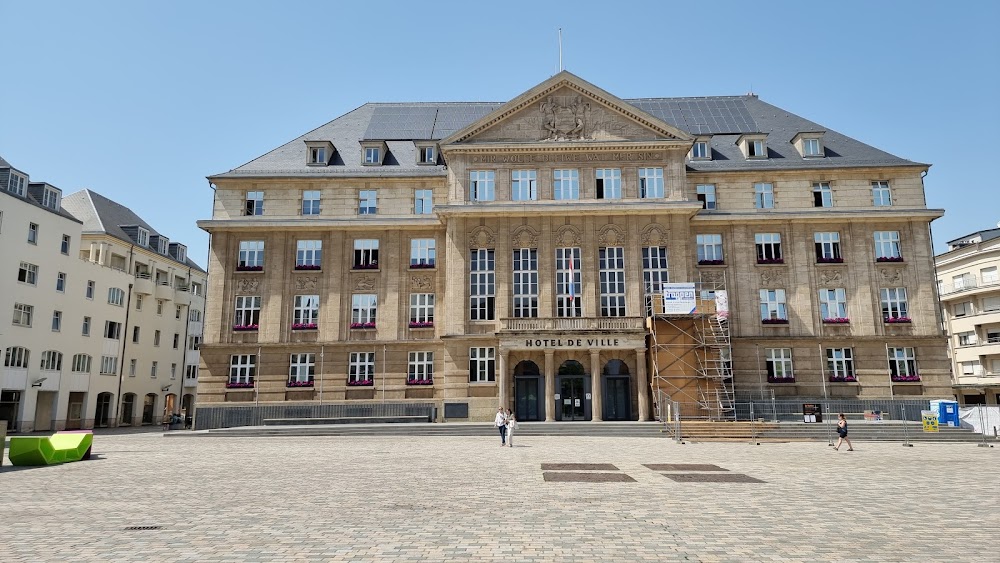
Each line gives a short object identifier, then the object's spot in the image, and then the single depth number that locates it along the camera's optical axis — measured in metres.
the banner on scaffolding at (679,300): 38.66
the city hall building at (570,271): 40.56
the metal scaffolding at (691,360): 38.97
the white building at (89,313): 45.25
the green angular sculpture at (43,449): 20.39
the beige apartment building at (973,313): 60.06
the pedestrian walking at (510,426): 28.17
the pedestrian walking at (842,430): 26.64
